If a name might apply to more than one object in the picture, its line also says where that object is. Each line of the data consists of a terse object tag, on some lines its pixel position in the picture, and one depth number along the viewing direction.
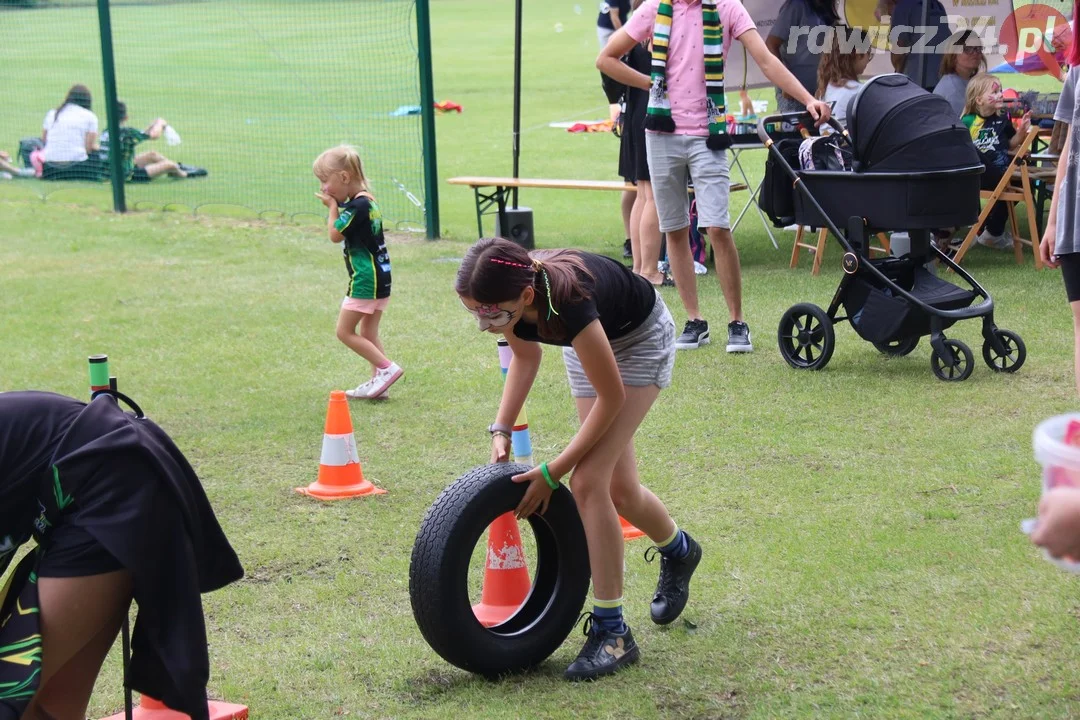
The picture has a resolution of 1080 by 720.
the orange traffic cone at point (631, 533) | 4.74
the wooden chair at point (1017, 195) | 9.08
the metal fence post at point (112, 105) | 12.84
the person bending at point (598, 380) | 3.43
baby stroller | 6.55
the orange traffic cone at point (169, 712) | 3.41
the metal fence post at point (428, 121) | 11.08
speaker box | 10.99
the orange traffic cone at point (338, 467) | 5.31
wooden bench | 10.93
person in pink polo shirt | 7.19
